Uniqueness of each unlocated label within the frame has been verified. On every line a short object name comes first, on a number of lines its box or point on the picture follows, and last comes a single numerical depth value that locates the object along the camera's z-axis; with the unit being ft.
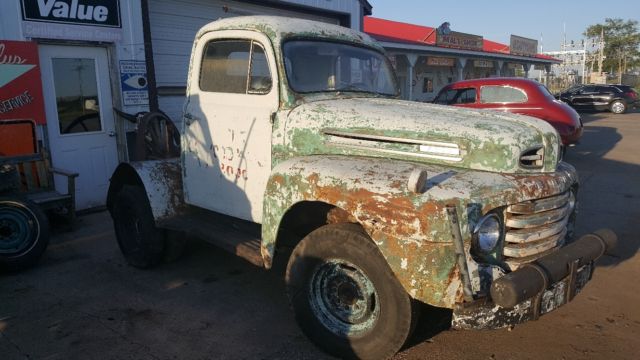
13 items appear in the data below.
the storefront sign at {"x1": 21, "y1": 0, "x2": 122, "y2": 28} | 20.99
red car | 34.99
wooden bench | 19.40
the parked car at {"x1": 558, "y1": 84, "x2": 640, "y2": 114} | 80.48
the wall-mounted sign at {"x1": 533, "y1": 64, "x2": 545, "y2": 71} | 113.09
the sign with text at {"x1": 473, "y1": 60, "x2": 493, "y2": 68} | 91.18
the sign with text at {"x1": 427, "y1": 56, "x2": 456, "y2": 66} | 71.00
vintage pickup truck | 8.76
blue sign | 24.41
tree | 170.60
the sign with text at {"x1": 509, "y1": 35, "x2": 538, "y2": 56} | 100.07
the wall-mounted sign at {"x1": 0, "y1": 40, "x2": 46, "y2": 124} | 20.43
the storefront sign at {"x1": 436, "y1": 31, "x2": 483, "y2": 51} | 72.38
